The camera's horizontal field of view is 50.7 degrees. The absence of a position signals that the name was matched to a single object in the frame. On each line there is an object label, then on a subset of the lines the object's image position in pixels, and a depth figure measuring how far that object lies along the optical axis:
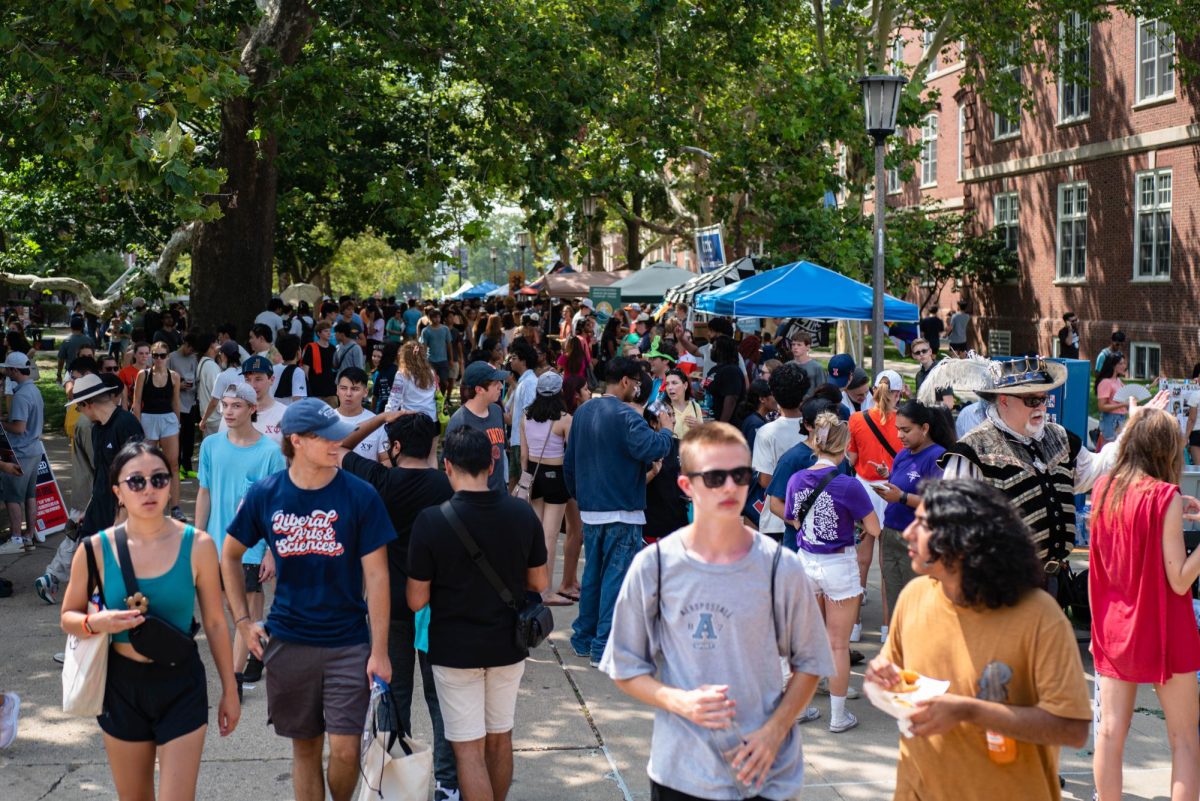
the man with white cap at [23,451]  10.51
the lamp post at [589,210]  31.80
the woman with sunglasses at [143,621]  4.46
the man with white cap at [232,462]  6.68
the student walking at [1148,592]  4.79
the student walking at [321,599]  4.82
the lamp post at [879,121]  12.48
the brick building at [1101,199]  26.94
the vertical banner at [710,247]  23.08
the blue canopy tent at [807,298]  14.20
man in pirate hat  5.59
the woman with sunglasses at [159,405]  12.05
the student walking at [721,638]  3.43
